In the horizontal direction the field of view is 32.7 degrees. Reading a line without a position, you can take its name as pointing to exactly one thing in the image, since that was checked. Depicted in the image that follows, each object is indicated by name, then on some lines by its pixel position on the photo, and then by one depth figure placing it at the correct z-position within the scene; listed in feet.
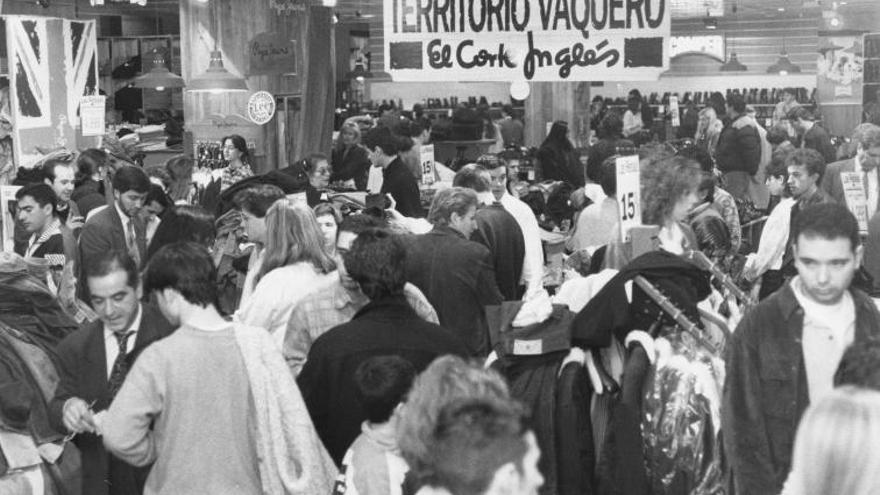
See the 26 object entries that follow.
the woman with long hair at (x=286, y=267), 19.40
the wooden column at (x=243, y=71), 48.42
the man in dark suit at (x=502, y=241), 26.99
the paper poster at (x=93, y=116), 43.27
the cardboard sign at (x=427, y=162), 40.34
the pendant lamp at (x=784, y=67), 101.45
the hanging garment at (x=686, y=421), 16.29
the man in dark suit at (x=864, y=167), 33.32
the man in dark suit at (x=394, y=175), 33.42
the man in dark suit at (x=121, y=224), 25.44
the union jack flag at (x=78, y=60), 49.11
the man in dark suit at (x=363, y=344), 15.79
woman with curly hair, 17.89
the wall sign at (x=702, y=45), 107.24
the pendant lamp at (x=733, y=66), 104.27
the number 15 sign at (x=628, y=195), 20.56
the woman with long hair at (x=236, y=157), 39.81
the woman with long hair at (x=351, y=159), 46.59
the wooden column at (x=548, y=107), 73.97
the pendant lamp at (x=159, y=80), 57.88
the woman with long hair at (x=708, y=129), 58.39
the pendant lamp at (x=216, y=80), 45.88
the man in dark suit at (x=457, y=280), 22.50
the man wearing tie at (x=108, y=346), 15.55
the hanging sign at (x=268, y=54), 47.57
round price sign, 47.52
